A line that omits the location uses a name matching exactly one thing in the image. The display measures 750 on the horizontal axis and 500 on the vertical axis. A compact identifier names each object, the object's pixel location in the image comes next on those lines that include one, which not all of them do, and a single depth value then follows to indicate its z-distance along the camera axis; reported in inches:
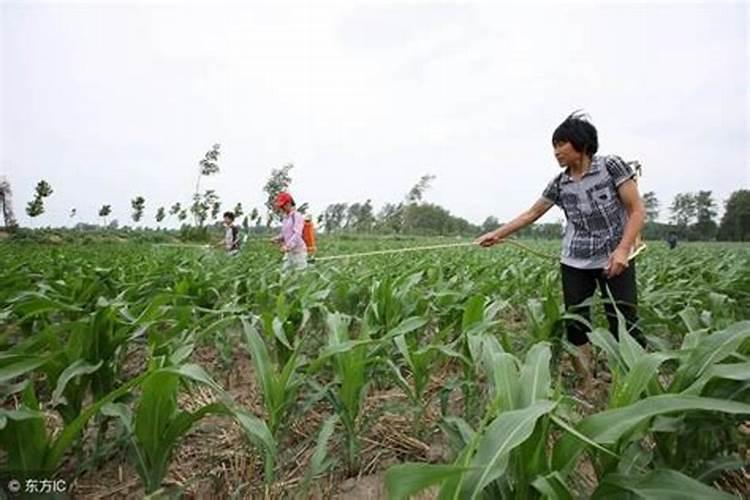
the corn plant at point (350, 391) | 68.1
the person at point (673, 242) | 1076.5
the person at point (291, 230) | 244.4
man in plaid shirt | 97.9
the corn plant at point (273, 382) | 62.9
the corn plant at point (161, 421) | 50.8
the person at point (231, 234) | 336.2
